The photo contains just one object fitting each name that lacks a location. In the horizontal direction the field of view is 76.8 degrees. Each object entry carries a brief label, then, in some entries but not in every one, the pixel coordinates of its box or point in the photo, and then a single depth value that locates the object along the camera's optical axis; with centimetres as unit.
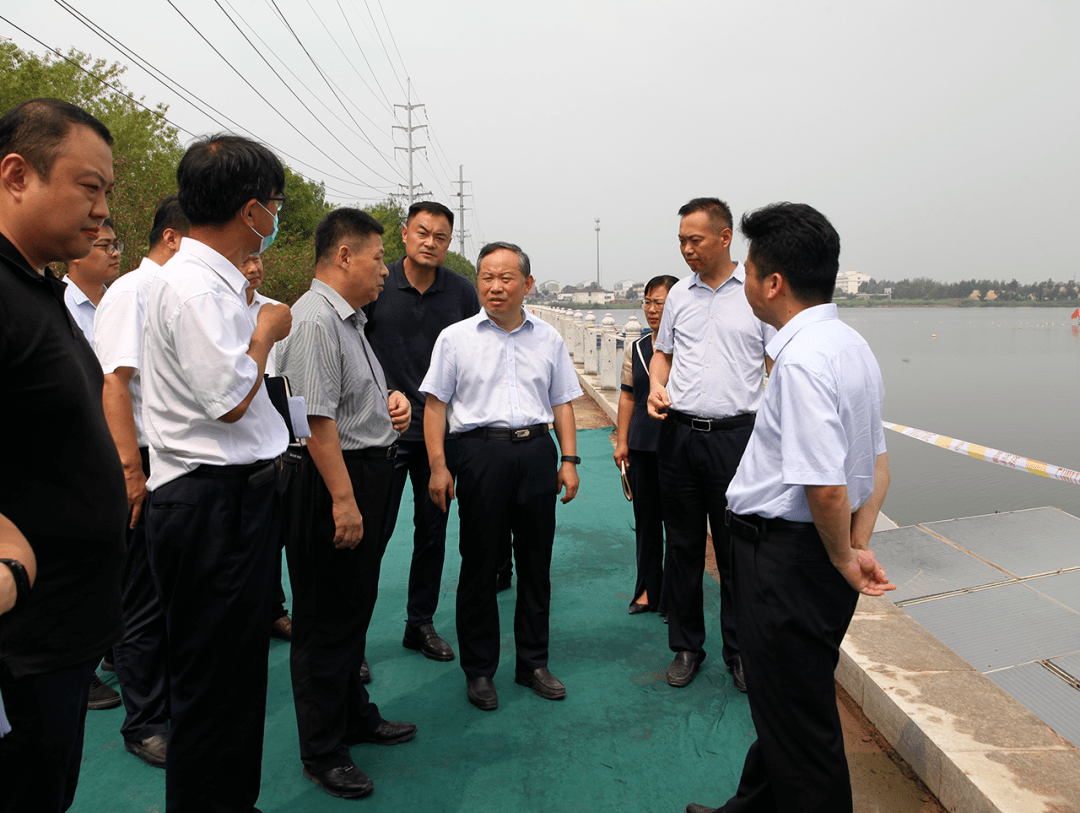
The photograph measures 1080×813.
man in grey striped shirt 251
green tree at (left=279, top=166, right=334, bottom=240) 4469
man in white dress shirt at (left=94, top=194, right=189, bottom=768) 273
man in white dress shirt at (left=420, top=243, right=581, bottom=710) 320
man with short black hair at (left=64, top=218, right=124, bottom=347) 317
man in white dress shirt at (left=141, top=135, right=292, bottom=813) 193
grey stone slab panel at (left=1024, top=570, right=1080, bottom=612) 388
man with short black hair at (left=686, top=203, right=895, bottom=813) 186
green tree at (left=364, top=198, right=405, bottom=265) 4819
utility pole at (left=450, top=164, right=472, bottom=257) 7114
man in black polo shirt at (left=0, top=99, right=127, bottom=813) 137
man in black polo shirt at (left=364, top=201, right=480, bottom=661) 374
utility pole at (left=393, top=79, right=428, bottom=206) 4500
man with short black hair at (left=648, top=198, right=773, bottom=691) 331
